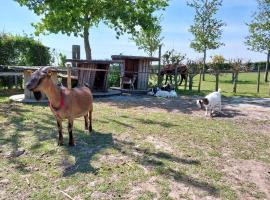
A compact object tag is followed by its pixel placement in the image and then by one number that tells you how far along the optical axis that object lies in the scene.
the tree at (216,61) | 20.45
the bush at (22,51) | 10.39
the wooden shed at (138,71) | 11.09
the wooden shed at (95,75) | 9.72
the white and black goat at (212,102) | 6.51
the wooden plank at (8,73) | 8.68
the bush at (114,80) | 12.42
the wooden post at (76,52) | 10.57
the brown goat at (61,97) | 3.55
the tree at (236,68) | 11.11
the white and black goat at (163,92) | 9.95
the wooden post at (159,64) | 11.41
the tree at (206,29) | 18.65
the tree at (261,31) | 16.71
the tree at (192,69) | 11.77
